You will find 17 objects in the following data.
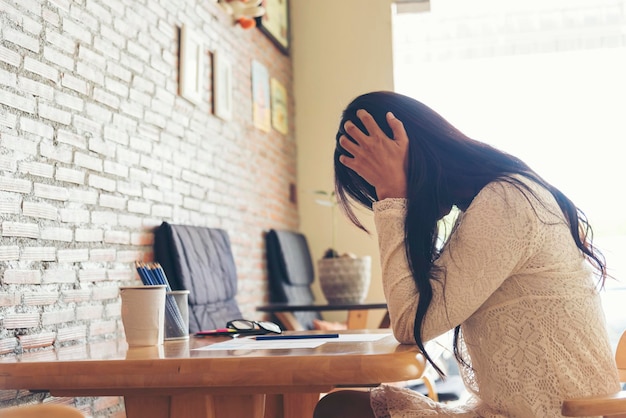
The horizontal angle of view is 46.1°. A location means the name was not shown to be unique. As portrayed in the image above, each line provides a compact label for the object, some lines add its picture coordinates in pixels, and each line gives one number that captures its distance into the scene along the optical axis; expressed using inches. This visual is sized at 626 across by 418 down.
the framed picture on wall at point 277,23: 174.2
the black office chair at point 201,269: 108.0
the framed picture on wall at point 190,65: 118.9
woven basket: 146.8
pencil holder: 68.3
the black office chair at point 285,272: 163.0
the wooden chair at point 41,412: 45.0
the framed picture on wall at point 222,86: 135.5
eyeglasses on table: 73.4
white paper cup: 62.3
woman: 52.2
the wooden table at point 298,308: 130.6
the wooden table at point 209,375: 45.6
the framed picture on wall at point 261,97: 163.0
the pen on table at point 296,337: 64.1
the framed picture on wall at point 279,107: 179.2
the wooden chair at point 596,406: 44.6
